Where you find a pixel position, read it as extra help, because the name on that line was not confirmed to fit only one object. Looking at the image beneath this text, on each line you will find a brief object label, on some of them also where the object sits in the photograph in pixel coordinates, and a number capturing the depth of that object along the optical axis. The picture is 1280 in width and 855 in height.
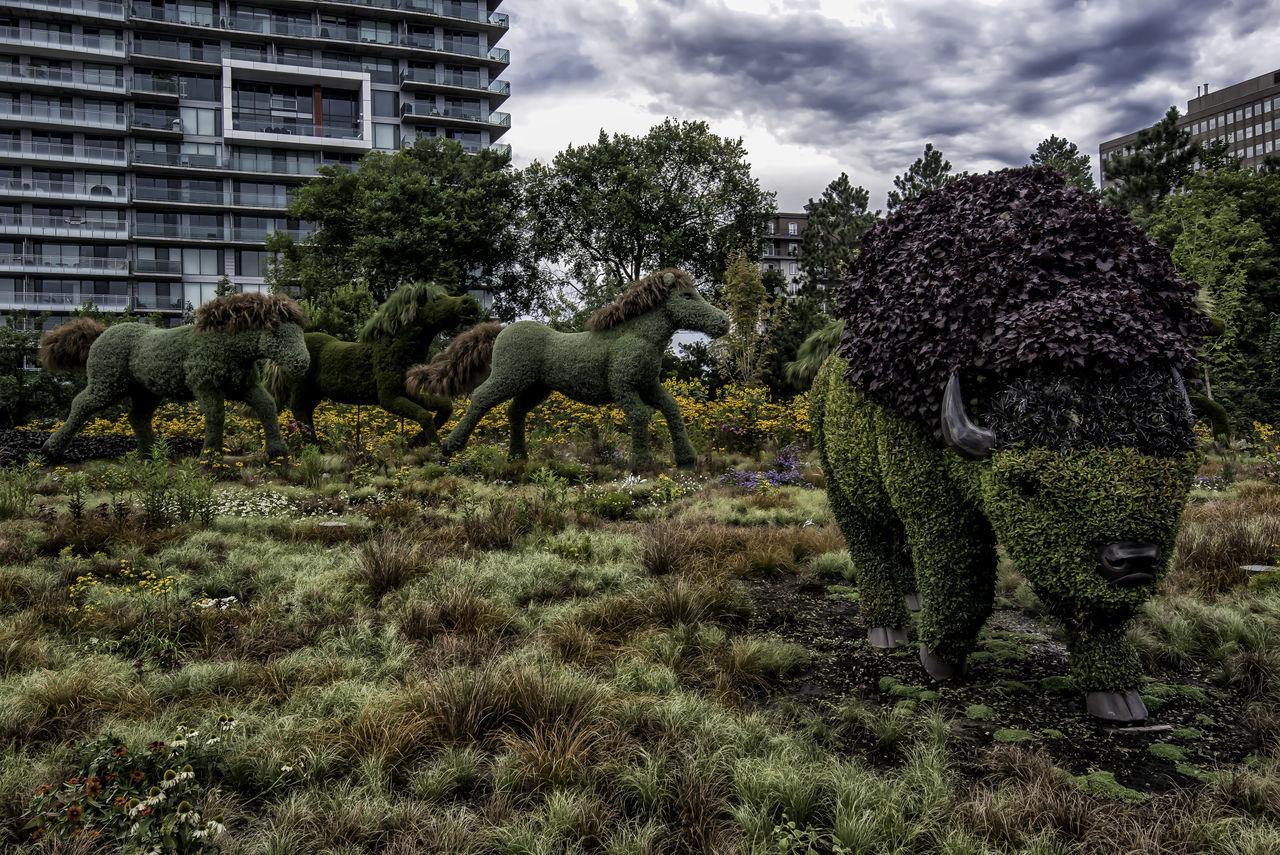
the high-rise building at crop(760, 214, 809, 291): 75.32
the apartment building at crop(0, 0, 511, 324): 42.72
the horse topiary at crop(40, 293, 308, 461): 11.35
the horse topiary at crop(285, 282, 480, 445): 12.68
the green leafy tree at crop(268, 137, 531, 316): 29.02
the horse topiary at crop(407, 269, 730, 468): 11.20
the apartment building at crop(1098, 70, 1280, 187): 82.12
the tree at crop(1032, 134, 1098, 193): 34.16
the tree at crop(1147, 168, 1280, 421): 17.48
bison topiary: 3.25
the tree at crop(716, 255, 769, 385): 22.52
